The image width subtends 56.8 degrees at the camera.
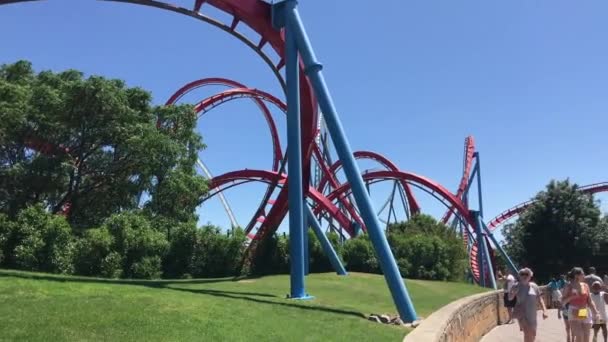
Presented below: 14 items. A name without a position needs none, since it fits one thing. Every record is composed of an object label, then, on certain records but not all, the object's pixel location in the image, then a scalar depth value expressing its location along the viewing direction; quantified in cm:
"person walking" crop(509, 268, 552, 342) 856
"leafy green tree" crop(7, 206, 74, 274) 1959
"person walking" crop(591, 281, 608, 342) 1000
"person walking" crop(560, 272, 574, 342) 961
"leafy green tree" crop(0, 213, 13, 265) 2019
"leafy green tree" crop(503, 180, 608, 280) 3775
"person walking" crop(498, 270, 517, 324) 917
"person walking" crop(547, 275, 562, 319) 1667
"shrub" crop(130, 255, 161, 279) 2092
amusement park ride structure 1317
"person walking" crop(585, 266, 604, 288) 1047
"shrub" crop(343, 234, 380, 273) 2708
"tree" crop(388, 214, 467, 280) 2756
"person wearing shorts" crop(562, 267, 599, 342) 902
